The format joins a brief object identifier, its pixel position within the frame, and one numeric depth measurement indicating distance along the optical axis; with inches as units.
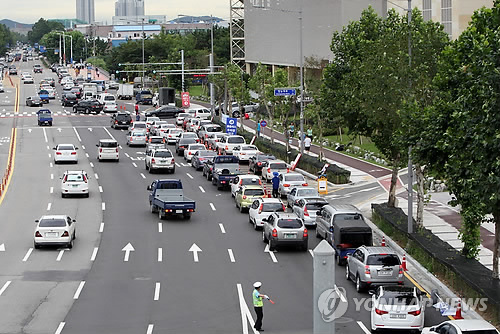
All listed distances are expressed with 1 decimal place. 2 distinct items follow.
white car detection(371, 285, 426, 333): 1004.6
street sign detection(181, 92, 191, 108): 4201.5
